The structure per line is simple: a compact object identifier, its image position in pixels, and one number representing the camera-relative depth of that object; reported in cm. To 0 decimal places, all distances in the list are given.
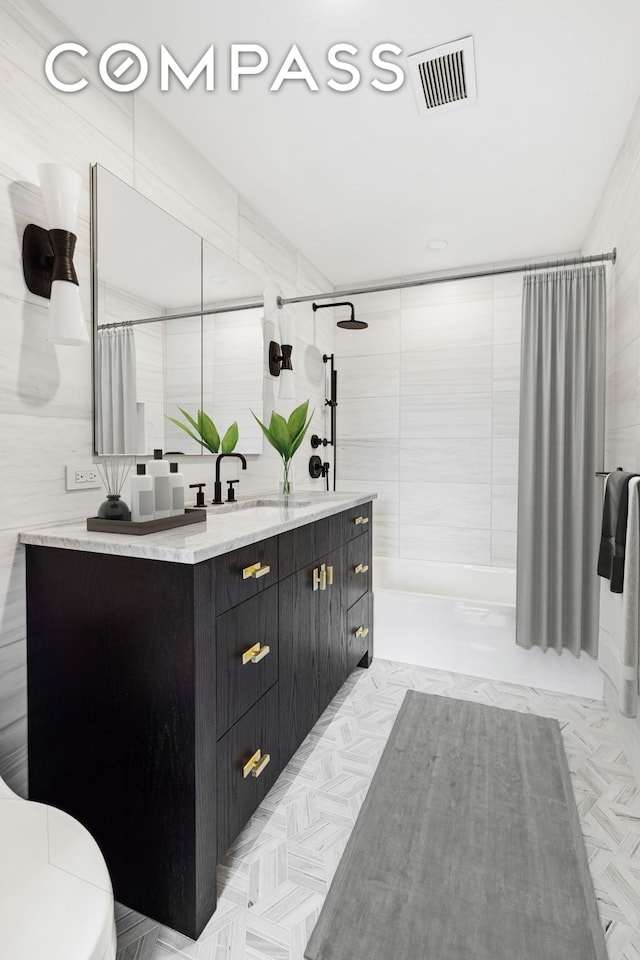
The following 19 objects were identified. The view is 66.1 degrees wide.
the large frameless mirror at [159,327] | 164
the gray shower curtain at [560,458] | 247
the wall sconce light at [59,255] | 134
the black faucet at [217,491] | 223
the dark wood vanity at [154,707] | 118
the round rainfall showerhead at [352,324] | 292
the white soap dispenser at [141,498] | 140
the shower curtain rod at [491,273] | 225
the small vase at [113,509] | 142
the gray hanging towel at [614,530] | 182
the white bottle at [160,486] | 150
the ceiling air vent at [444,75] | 162
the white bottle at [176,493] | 156
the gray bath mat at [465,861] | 119
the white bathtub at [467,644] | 250
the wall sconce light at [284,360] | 275
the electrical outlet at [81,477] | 153
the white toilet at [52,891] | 71
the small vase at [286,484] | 265
